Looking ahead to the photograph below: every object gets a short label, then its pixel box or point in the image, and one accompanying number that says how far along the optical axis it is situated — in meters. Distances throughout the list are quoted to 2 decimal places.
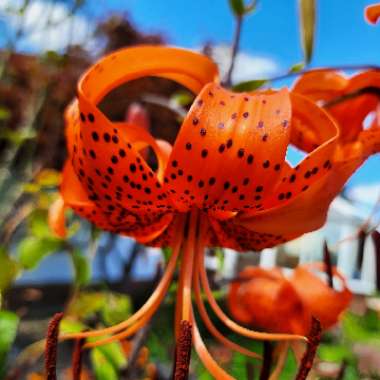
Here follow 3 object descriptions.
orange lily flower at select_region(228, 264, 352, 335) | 0.22
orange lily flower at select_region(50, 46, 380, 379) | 0.13
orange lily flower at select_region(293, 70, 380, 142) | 0.17
